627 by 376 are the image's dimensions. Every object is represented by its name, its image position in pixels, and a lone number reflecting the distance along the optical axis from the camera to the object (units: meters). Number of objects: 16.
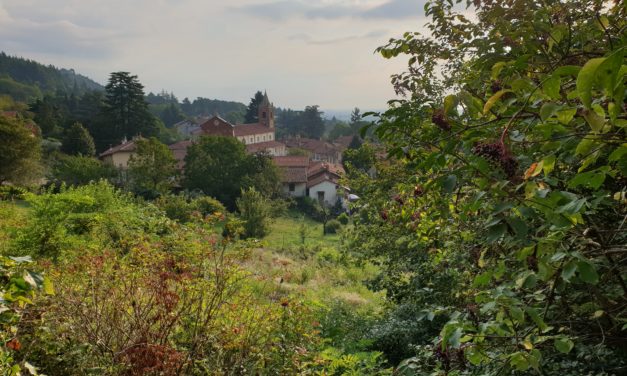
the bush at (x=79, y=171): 34.75
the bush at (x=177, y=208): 24.69
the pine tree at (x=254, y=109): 89.12
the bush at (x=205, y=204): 27.76
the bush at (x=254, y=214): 26.98
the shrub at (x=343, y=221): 37.87
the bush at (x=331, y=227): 35.74
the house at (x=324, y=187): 49.69
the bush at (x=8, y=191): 22.54
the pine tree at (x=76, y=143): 46.16
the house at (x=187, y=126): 108.06
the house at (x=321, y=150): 83.69
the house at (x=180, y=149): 55.21
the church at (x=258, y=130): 69.88
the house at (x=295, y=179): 50.45
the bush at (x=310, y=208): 43.63
